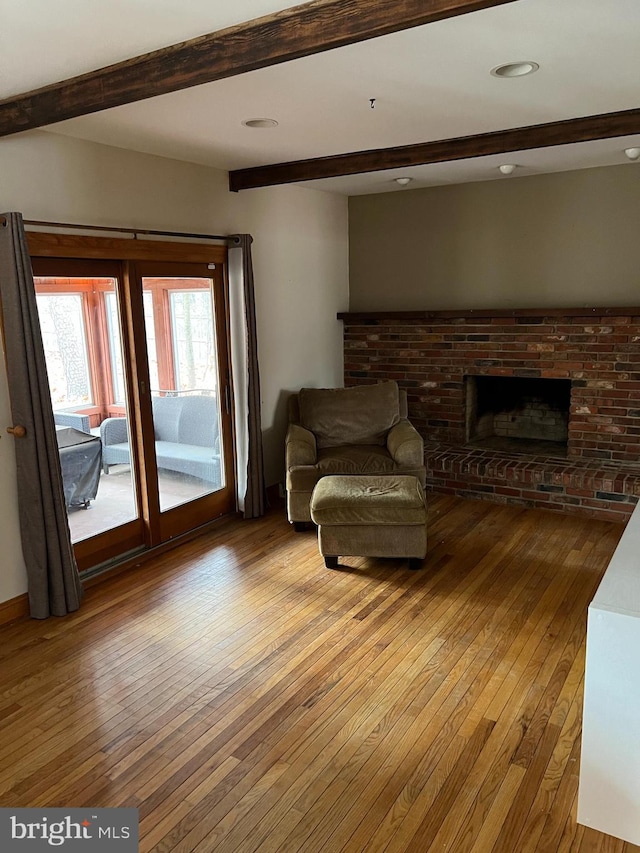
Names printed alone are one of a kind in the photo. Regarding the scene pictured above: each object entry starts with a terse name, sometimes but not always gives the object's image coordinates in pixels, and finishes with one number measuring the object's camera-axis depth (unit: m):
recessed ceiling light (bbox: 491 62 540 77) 2.45
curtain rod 3.25
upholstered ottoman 3.61
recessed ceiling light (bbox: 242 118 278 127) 3.12
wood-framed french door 3.51
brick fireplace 4.61
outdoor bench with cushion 3.89
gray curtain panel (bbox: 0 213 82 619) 2.99
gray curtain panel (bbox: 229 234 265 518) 4.39
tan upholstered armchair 4.31
